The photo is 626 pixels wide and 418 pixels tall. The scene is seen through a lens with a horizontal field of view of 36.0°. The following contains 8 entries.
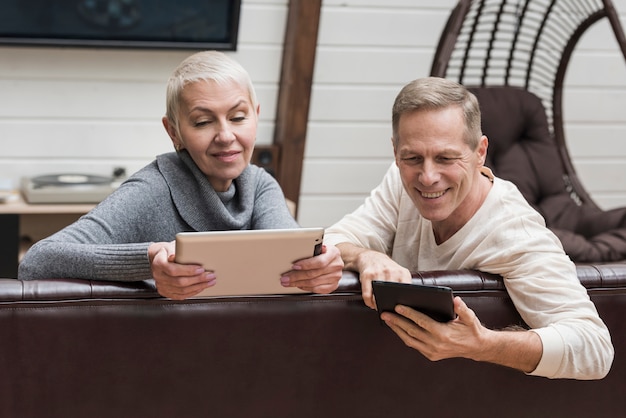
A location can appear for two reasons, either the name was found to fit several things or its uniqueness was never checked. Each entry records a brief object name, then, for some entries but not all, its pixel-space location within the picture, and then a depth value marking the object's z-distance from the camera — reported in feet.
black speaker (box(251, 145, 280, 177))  13.98
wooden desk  12.46
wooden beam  13.32
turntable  12.57
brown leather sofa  6.04
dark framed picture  12.60
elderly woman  7.12
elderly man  6.33
